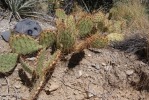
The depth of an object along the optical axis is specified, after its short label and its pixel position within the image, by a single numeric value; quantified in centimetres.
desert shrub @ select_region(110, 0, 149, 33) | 332
